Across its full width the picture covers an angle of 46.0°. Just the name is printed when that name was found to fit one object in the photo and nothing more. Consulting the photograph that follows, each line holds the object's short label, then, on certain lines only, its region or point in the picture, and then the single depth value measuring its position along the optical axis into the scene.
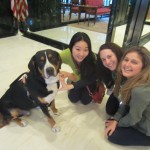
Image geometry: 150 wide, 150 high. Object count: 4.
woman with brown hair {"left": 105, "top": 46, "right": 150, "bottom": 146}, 1.34
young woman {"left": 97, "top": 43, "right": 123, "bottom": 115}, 1.60
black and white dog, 1.42
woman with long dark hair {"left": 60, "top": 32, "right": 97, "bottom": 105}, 1.63
